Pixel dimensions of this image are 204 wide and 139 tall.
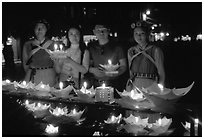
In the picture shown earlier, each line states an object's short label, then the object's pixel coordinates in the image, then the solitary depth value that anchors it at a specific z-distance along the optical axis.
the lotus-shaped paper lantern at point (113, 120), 3.06
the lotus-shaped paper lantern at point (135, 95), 2.66
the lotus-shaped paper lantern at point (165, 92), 2.59
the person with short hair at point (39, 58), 3.96
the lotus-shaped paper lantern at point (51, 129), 3.15
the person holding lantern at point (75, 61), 3.80
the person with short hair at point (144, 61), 3.48
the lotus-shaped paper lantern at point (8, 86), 3.52
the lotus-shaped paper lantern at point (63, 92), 3.07
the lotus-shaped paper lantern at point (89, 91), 2.93
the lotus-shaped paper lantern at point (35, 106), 3.37
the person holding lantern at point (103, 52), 3.84
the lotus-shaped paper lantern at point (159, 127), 2.59
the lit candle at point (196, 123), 2.29
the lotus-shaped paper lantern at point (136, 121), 2.71
